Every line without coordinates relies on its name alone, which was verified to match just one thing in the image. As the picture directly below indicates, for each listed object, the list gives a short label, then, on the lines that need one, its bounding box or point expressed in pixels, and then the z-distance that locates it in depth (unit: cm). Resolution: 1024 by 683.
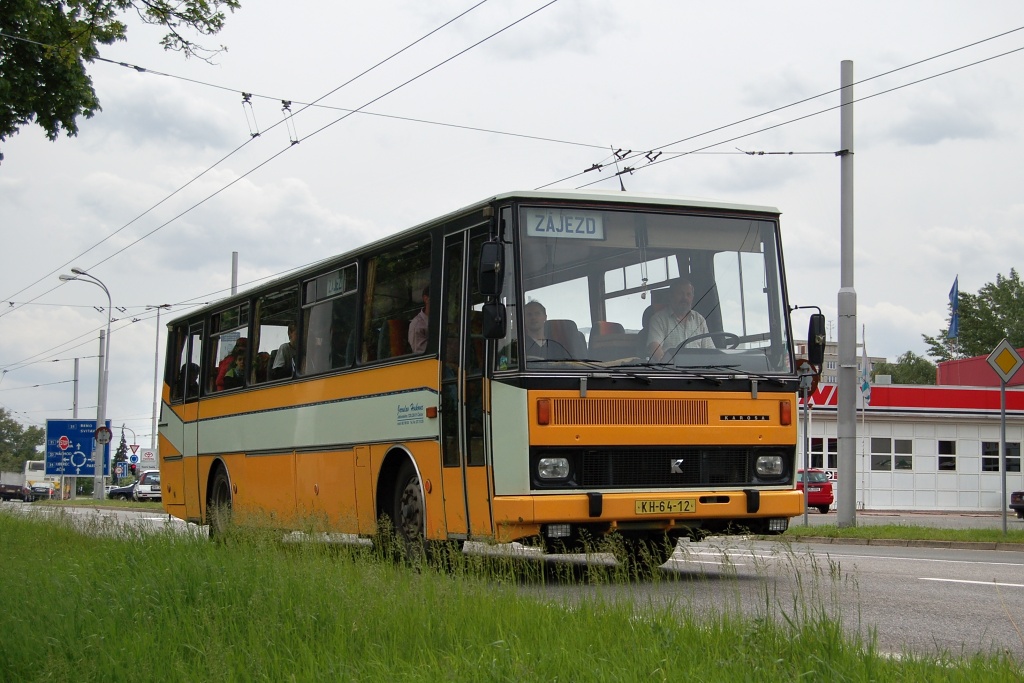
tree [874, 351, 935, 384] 11475
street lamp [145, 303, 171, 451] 5428
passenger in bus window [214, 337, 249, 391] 1648
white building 4691
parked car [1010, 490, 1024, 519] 3856
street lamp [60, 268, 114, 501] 4828
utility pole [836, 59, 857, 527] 2167
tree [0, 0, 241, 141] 1453
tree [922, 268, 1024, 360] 9862
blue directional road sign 4809
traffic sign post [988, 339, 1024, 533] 1986
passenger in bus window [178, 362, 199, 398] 1834
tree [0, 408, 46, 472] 16896
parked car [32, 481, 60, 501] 8545
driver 1072
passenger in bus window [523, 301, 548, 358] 1040
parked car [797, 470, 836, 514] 4166
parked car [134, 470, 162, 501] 6372
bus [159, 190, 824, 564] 1032
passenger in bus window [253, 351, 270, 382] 1553
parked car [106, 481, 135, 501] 6873
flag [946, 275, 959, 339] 4678
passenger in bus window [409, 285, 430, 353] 1176
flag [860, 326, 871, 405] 3922
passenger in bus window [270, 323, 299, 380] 1467
